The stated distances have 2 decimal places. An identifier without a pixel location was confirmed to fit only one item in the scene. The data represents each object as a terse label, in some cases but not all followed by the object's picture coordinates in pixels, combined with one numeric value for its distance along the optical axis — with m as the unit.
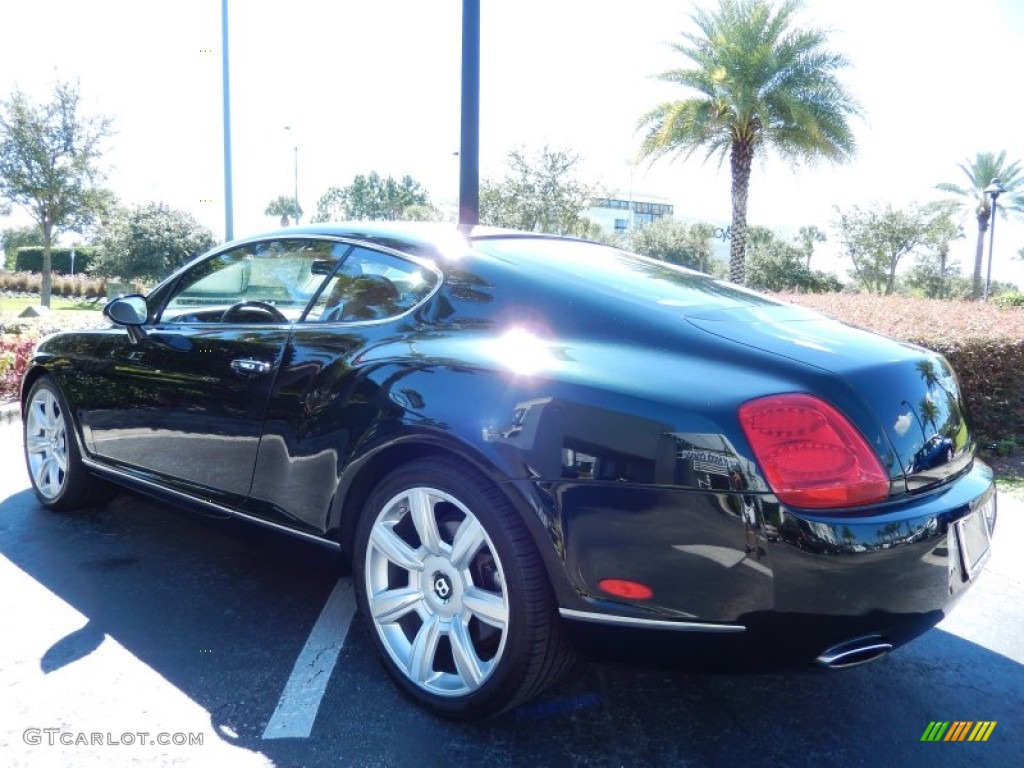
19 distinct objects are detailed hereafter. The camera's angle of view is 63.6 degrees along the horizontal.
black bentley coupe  2.01
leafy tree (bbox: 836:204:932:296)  47.81
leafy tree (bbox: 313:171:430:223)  83.00
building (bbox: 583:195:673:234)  97.44
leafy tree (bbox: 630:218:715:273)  52.12
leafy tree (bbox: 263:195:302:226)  88.62
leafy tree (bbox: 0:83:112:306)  23.72
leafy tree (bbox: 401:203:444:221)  38.47
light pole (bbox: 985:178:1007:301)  23.79
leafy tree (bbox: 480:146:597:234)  31.44
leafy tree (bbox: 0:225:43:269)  68.61
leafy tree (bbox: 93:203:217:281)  29.31
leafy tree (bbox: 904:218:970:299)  46.34
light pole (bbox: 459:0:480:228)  6.73
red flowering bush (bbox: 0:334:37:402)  8.09
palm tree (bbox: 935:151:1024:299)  39.12
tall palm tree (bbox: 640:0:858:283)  18.64
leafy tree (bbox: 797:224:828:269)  57.13
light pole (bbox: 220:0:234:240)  11.56
